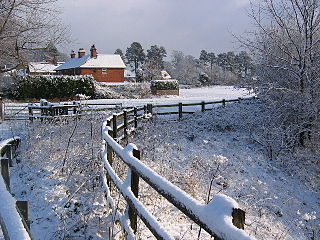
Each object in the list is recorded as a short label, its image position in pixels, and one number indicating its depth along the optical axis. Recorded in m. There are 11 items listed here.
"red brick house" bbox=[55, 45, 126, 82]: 58.06
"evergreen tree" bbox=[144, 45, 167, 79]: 100.88
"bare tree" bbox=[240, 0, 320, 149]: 13.80
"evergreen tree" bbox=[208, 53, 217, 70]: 120.78
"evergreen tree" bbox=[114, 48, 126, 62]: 124.07
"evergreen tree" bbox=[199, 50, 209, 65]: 119.62
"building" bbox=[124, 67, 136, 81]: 93.09
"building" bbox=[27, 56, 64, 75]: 74.15
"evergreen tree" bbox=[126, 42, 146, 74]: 98.88
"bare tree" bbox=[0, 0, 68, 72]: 16.03
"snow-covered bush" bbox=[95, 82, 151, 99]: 39.06
